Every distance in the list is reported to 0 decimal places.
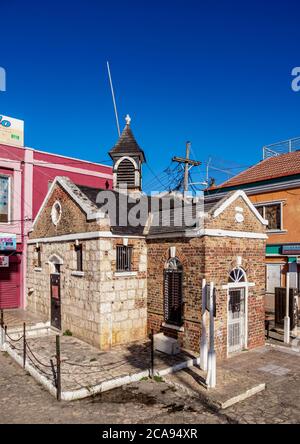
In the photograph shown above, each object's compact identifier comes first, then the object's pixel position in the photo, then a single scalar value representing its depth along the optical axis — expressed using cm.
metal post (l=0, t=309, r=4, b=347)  1223
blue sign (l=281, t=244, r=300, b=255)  1861
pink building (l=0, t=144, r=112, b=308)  1803
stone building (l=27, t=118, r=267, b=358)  1098
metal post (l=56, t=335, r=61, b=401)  800
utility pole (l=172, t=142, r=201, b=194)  2500
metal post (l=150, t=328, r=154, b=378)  931
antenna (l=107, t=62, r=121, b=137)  2047
